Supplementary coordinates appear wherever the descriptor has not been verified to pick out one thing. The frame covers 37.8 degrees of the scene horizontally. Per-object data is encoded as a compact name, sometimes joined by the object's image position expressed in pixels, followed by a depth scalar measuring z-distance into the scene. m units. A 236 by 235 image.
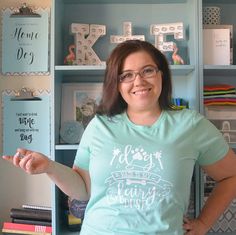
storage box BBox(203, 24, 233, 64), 1.52
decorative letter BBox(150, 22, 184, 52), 1.55
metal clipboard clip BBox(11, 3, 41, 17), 1.70
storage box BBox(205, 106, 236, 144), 1.48
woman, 1.09
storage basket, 1.55
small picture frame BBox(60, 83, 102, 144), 1.60
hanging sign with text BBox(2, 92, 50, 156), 1.72
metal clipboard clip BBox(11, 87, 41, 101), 1.71
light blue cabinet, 1.54
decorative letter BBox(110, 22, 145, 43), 1.59
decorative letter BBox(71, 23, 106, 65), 1.57
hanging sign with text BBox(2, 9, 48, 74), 1.71
